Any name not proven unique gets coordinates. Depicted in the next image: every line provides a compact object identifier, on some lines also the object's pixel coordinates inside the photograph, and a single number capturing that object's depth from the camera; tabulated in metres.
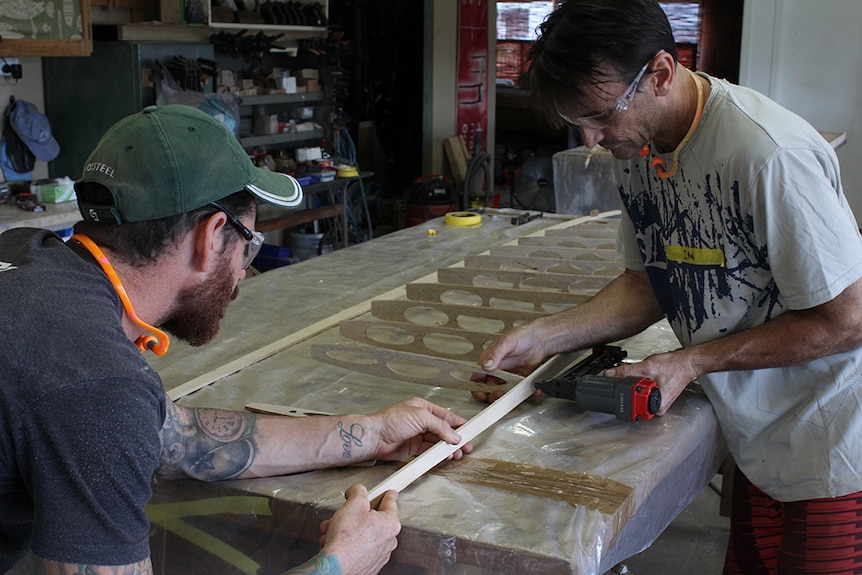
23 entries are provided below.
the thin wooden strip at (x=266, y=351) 2.44
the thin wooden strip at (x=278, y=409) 2.17
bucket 7.57
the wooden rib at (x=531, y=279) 3.29
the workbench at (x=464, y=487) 1.69
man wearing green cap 1.32
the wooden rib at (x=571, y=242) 3.94
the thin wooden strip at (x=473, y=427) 1.81
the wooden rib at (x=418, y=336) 2.66
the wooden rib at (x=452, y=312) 2.81
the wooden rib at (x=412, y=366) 2.41
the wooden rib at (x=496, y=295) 3.03
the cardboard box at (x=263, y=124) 6.99
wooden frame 4.90
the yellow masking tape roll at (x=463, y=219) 4.75
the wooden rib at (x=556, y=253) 3.67
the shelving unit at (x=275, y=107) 6.71
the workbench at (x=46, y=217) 4.54
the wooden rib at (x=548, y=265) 3.46
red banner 9.58
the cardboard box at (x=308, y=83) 7.48
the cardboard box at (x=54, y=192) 4.95
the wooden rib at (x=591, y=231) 4.20
